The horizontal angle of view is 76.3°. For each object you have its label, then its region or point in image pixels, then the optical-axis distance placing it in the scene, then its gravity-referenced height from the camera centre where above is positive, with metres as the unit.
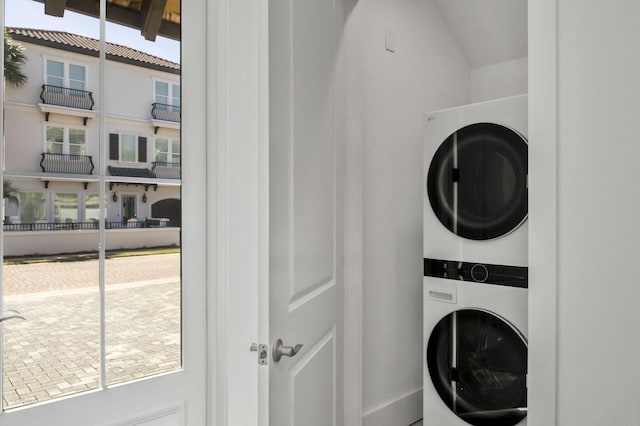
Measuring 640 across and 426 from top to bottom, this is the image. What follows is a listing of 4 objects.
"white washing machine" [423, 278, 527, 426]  1.69 -0.63
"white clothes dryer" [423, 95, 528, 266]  1.67 +0.13
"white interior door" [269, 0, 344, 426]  1.06 +0.01
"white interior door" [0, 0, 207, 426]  1.09 -0.30
